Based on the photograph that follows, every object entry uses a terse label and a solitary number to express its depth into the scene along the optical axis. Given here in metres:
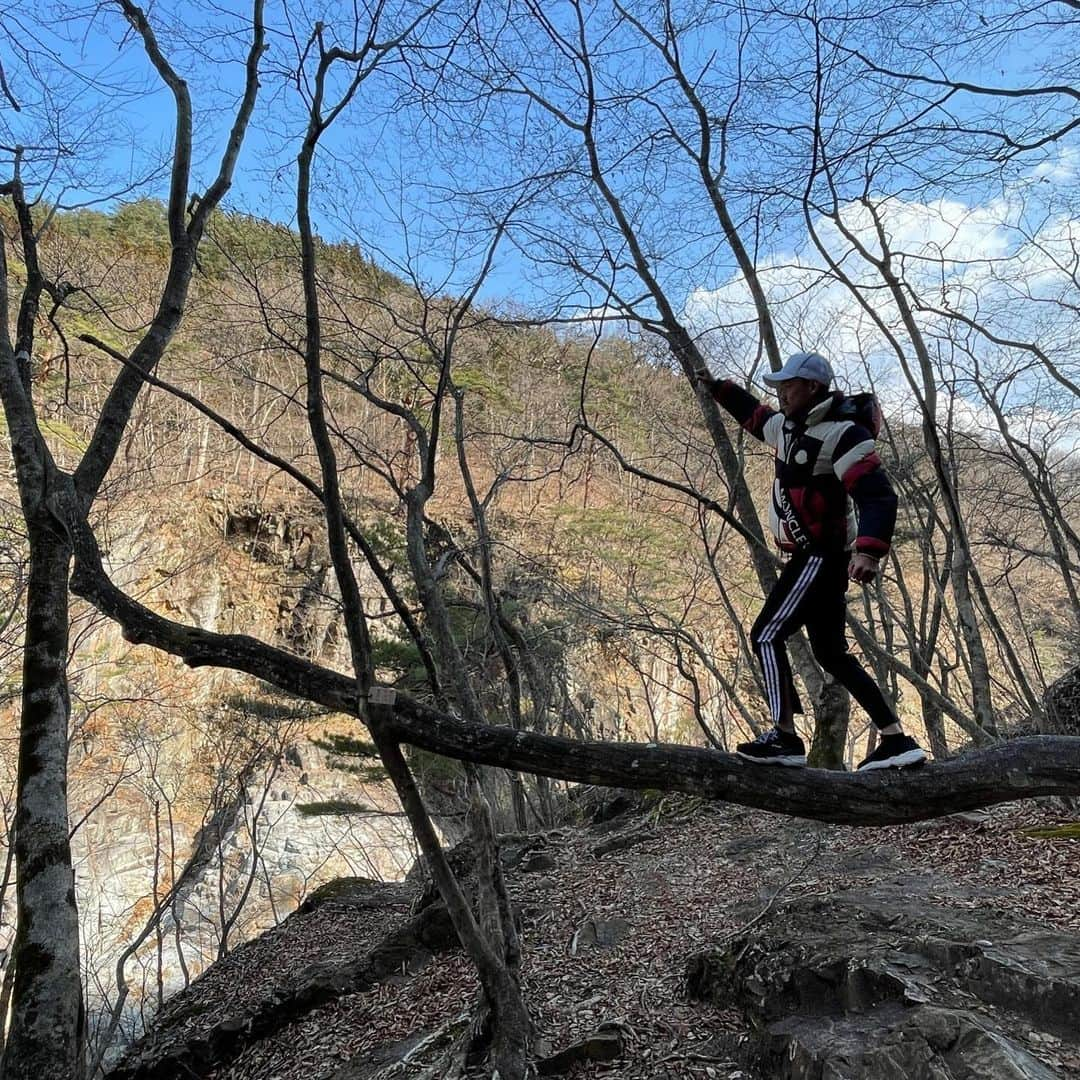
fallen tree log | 2.49
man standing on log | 2.79
